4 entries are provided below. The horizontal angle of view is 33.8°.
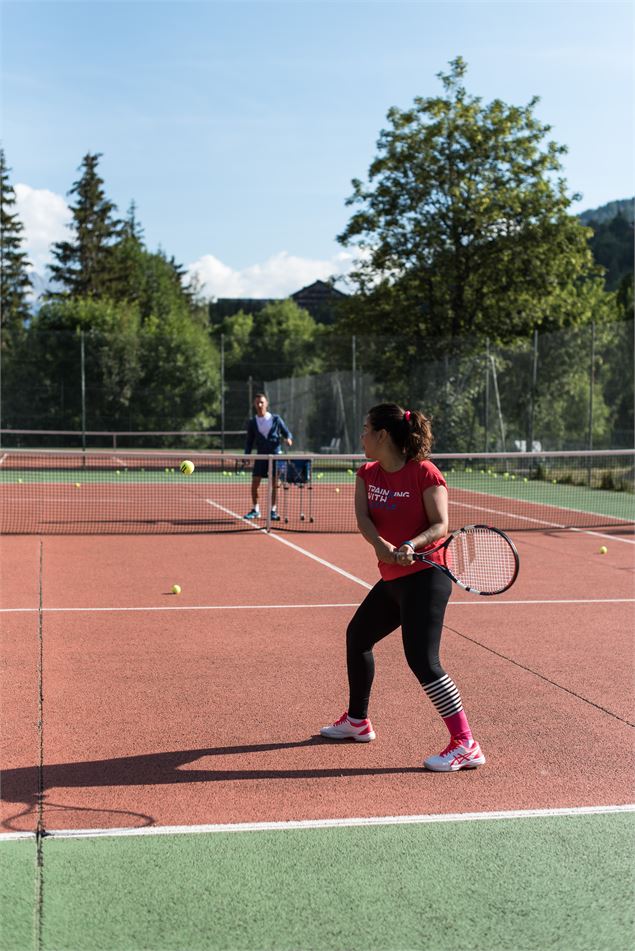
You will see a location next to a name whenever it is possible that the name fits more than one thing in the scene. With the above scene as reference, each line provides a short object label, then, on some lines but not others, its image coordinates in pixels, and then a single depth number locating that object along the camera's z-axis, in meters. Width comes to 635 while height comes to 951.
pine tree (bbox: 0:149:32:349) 65.06
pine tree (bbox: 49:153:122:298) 66.38
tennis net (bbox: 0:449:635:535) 14.89
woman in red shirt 4.67
